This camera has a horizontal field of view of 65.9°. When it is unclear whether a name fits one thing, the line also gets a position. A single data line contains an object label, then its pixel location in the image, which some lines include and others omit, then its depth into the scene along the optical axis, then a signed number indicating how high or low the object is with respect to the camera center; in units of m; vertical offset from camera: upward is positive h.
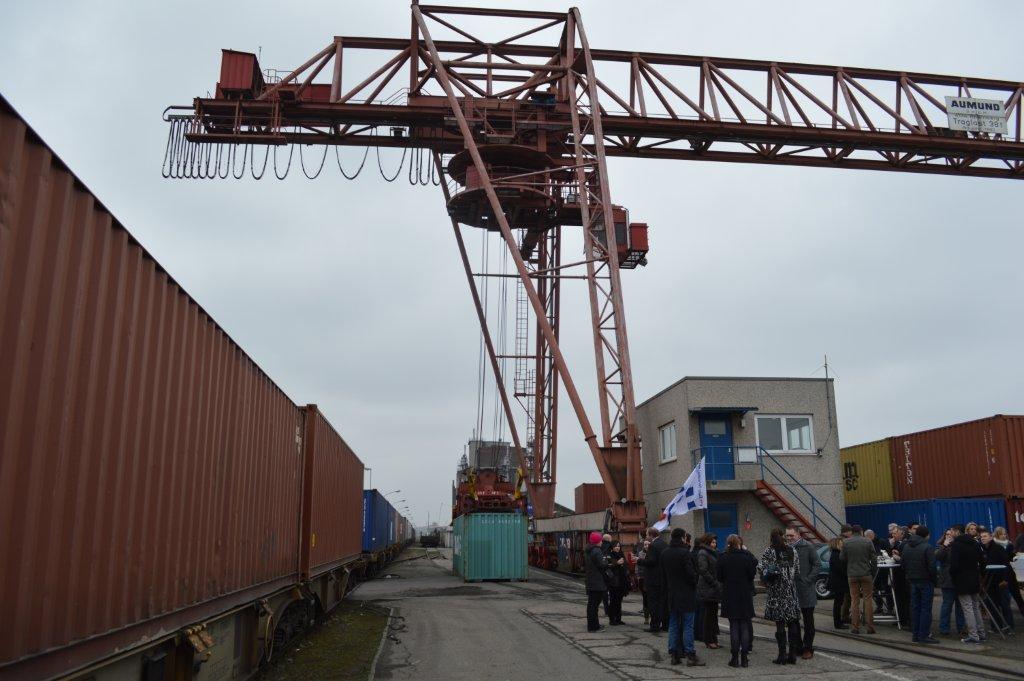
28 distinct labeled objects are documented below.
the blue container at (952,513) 19.17 -0.13
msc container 25.08 +1.10
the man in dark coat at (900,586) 13.56 -1.34
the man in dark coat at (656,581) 12.80 -1.21
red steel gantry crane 22.34 +11.16
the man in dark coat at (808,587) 10.84 -1.08
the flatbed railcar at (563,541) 28.00 -1.44
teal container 25.28 -1.30
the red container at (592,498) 33.31 +0.35
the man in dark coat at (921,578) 11.88 -1.05
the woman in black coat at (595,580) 13.72 -1.27
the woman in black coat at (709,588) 11.12 -1.13
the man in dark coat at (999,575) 12.60 -1.09
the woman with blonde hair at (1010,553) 13.05 -0.74
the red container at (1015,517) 19.30 -0.22
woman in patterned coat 10.45 -1.08
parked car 17.44 -1.60
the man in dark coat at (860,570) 12.69 -0.99
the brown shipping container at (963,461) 19.55 +1.24
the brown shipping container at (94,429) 4.15 +0.49
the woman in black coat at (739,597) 10.41 -1.17
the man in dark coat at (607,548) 14.65 -0.80
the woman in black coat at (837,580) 13.49 -1.23
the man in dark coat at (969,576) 11.80 -1.01
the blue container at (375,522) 27.50 -0.61
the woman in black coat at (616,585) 14.48 -1.43
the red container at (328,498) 12.90 +0.14
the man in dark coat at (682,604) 10.64 -1.29
